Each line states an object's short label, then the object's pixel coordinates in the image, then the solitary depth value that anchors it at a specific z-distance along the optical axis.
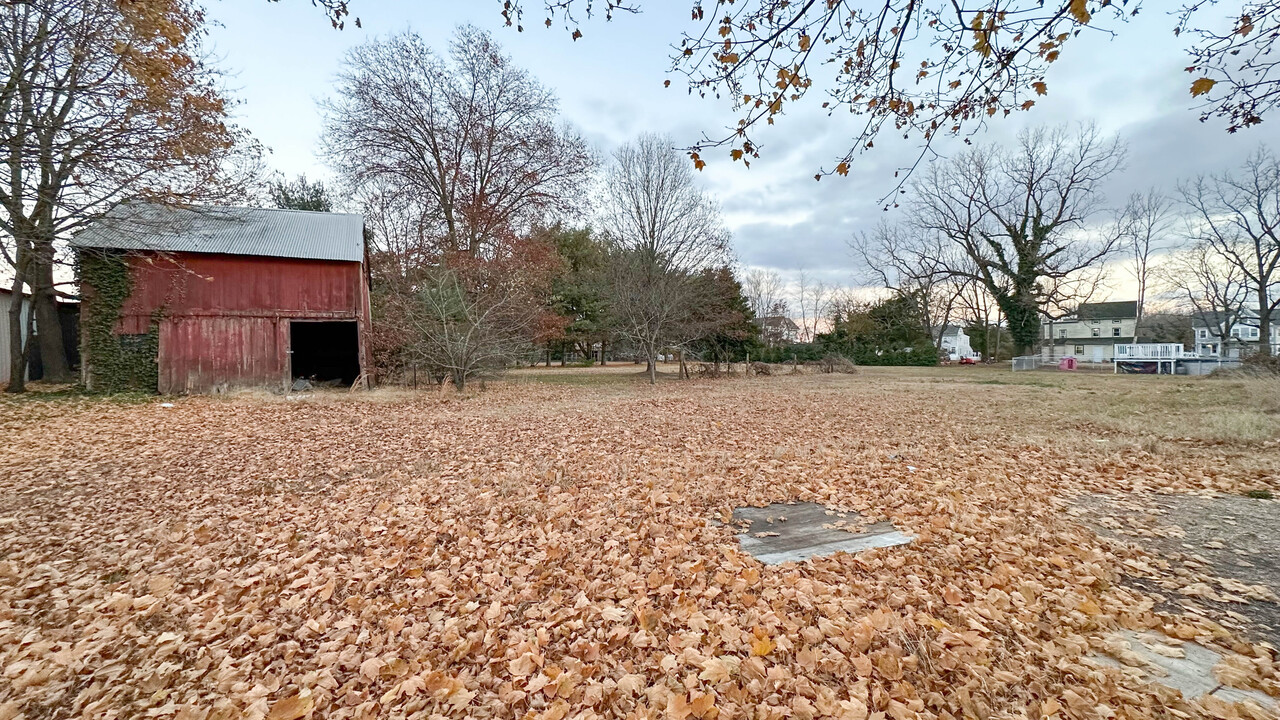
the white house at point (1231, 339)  22.52
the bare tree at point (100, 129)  6.59
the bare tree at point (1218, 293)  25.17
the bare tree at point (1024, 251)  25.36
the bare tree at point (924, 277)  28.72
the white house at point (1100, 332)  45.78
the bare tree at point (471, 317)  14.16
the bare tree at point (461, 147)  20.09
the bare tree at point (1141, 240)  25.52
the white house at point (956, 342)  62.41
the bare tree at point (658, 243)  18.56
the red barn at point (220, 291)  12.91
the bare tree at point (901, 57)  2.88
